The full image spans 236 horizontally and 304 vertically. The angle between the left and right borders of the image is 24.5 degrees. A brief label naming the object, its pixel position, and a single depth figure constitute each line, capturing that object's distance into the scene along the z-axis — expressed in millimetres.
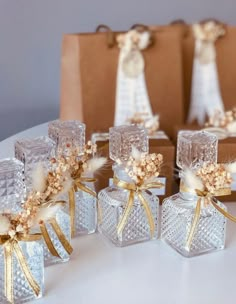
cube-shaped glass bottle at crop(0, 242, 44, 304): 711
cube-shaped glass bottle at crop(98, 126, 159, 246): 860
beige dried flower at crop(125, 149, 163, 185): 833
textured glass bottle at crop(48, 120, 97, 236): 871
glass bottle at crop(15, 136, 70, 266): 776
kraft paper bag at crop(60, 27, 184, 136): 1149
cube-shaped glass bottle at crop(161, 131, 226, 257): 843
